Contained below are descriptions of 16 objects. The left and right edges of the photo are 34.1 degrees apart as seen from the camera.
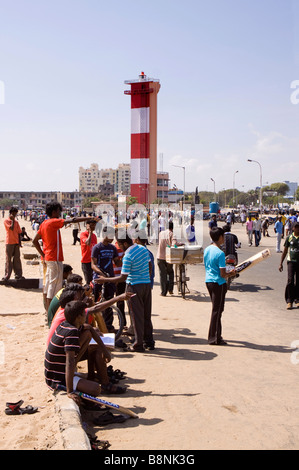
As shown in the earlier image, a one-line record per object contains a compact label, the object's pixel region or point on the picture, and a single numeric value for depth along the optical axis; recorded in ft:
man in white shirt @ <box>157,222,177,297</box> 38.52
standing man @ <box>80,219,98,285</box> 32.40
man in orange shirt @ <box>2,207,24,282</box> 39.68
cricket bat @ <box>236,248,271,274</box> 31.12
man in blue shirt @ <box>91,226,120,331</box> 25.85
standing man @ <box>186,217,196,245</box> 57.93
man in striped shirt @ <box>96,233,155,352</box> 23.65
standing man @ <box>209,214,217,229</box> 61.71
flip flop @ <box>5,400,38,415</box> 15.90
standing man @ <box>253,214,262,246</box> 84.53
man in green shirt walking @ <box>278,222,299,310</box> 34.30
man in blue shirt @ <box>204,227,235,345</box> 24.84
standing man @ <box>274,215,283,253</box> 74.28
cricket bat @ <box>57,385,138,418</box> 15.83
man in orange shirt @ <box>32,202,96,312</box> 25.18
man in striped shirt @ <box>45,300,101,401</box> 16.19
